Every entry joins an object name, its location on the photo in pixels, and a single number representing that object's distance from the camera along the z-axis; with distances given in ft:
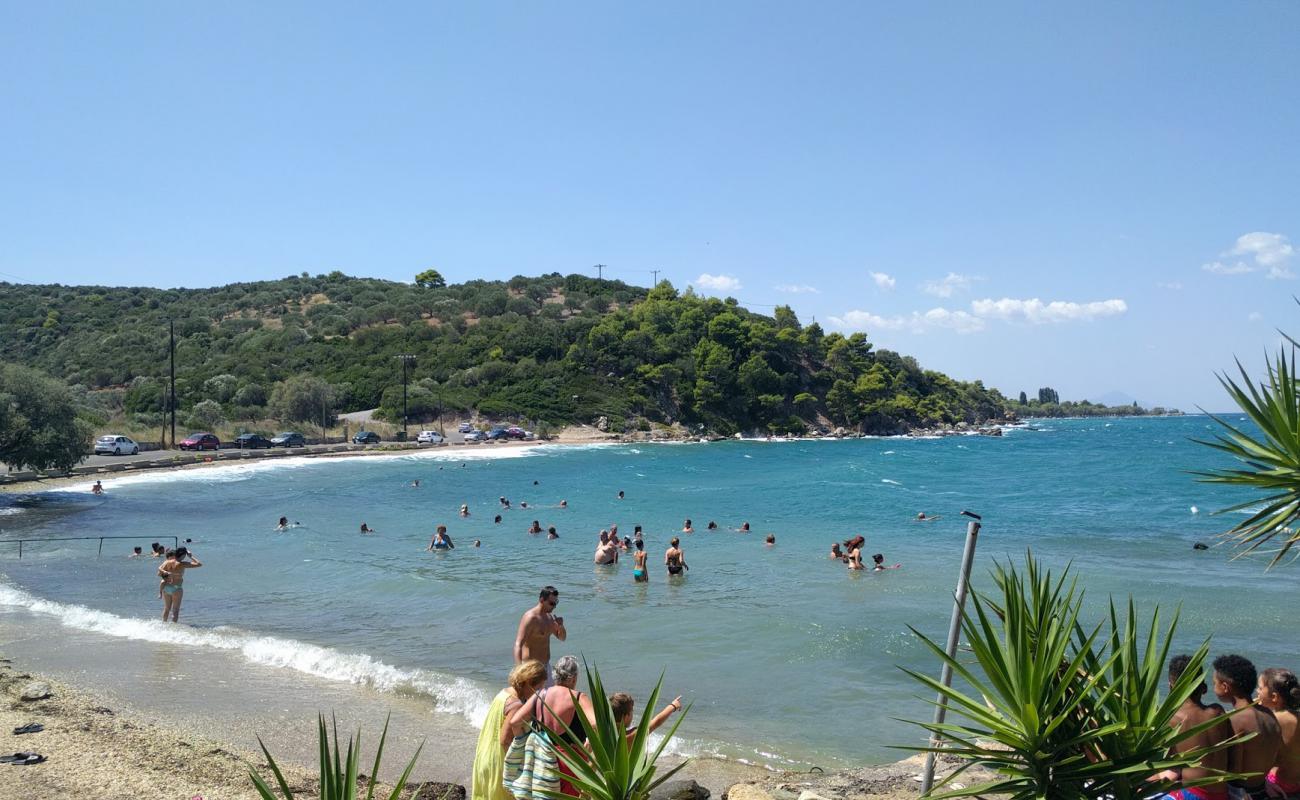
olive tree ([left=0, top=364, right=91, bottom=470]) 95.96
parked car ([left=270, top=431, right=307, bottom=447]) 206.08
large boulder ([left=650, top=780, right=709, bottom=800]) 22.45
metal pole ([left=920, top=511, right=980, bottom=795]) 14.32
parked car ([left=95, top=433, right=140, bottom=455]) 160.76
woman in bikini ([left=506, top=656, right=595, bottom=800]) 15.19
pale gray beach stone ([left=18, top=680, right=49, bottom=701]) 31.30
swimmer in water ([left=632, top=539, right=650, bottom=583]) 62.95
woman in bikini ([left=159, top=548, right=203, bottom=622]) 47.60
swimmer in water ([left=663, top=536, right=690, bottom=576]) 64.90
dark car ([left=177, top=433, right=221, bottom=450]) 181.78
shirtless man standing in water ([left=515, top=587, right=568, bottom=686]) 24.75
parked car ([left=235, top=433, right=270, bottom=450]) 196.24
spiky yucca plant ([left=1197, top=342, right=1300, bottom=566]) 17.92
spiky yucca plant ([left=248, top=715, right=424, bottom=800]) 9.60
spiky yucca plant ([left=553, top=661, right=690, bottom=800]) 11.55
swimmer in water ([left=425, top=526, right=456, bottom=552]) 79.10
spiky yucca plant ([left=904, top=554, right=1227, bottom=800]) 11.56
